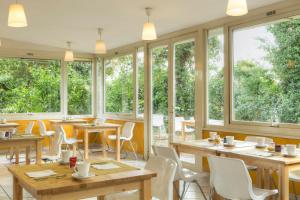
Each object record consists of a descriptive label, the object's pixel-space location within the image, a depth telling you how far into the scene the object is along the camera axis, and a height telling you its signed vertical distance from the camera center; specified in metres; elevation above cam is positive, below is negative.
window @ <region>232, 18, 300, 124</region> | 4.61 +0.42
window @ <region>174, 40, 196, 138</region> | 6.25 +0.37
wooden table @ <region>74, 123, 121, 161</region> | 6.74 -0.48
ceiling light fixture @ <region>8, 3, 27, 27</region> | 3.75 +0.94
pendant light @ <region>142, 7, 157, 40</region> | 4.62 +0.93
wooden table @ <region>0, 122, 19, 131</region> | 7.01 -0.44
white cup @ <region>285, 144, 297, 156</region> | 3.30 -0.44
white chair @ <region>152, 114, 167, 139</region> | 7.01 -0.41
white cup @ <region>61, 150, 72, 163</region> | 3.02 -0.45
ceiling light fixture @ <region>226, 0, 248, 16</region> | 3.22 +0.87
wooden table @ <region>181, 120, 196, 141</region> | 6.25 -0.38
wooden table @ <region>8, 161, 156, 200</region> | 2.27 -0.54
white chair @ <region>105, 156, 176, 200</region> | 2.88 -0.65
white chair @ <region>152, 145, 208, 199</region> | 3.66 -0.68
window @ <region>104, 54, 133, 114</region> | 8.26 +0.48
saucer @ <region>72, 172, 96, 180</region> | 2.43 -0.50
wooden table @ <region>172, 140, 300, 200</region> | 3.04 -0.52
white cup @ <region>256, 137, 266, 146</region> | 3.82 -0.43
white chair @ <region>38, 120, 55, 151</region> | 7.84 -0.62
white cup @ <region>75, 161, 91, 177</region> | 2.46 -0.45
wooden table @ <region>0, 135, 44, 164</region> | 4.74 -0.52
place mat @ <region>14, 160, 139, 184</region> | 2.50 -0.51
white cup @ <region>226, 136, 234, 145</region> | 3.98 -0.42
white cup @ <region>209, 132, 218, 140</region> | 4.34 -0.40
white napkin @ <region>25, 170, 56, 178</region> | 2.55 -0.51
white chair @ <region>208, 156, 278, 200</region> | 2.92 -0.65
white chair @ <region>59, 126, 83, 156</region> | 7.10 -0.75
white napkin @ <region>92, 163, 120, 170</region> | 2.83 -0.50
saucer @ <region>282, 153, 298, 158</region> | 3.26 -0.49
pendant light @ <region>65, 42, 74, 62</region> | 7.42 +1.00
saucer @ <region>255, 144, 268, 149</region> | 3.76 -0.47
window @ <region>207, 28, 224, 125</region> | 5.66 +0.43
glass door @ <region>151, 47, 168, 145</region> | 6.93 +0.17
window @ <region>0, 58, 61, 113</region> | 8.58 +0.47
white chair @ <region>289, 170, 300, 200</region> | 3.58 -0.76
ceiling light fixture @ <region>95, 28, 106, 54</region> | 5.83 +0.93
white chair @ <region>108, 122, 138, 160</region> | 7.43 -0.63
